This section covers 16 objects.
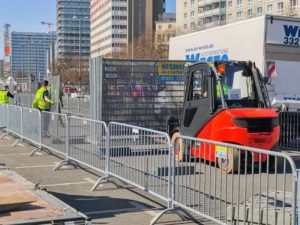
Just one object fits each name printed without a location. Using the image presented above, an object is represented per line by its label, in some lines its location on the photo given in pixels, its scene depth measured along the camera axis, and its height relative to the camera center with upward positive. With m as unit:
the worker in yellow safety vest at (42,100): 17.03 -0.65
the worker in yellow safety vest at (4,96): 21.25 -0.65
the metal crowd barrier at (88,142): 9.36 -1.21
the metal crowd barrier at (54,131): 11.42 -1.21
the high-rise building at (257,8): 95.12 +15.13
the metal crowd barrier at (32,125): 13.32 -1.21
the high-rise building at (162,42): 87.06 +7.18
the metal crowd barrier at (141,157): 7.21 -1.20
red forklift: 10.50 -0.54
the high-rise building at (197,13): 121.94 +16.95
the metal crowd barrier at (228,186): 5.29 -1.23
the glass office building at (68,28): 125.75 +13.41
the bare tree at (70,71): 102.12 +2.04
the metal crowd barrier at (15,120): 15.26 -1.23
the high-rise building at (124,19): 155.38 +19.34
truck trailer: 13.86 +0.97
